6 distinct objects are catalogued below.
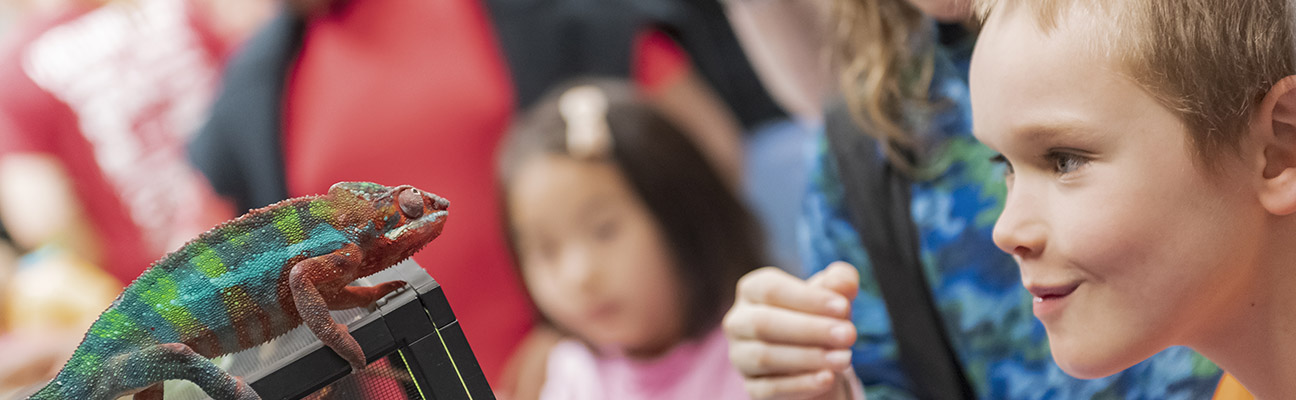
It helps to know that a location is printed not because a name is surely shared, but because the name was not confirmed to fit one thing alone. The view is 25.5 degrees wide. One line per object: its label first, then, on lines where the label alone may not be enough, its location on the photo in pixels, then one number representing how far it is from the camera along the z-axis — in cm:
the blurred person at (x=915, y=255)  127
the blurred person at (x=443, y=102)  200
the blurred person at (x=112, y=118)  229
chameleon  106
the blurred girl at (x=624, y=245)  184
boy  110
